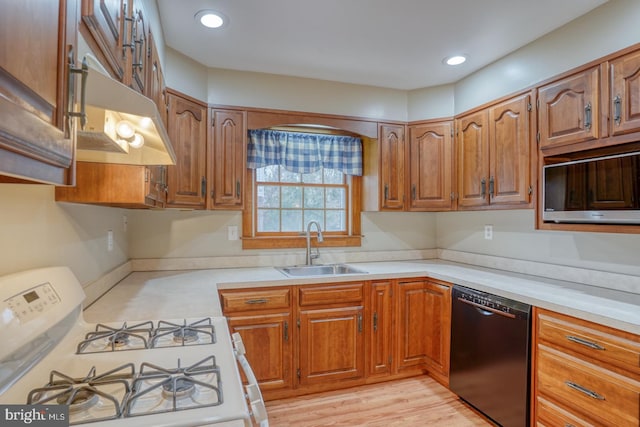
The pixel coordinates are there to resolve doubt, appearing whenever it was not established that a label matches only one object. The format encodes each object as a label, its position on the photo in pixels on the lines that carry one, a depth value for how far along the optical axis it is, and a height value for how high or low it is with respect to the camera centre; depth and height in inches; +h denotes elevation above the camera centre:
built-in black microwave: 65.1 +5.4
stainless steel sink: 114.6 -18.0
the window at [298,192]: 118.4 +8.1
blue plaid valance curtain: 116.8 +21.5
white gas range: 30.5 -16.6
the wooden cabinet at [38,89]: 17.8 +7.1
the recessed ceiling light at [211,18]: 79.7 +44.4
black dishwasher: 76.2 -32.1
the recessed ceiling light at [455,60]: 101.2 +44.8
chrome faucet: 117.3 -8.2
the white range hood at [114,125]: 29.6 +9.4
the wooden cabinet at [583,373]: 58.5 -27.8
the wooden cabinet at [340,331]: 94.2 -32.6
